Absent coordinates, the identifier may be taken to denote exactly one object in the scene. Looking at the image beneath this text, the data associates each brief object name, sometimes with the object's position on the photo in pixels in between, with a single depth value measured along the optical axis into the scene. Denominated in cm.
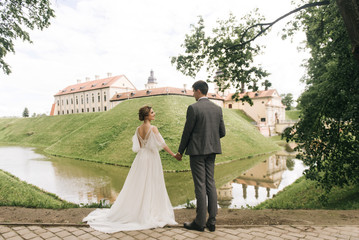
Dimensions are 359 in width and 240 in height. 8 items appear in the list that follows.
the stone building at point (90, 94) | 7206
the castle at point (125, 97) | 6933
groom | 488
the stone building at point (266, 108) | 6894
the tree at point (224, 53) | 984
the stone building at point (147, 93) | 6844
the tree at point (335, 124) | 753
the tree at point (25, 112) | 10512
